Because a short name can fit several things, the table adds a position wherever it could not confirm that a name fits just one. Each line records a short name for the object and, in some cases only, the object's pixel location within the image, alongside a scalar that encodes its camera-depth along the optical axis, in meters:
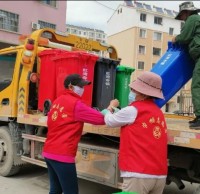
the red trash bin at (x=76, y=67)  5.16
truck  4.34
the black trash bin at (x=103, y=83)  5.53
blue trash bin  4.59
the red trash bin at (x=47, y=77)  5.44
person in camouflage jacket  3.93
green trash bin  5.93
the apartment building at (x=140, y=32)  49.00
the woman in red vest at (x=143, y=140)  3.05
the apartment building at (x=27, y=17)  23.61
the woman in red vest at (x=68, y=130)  3.58
